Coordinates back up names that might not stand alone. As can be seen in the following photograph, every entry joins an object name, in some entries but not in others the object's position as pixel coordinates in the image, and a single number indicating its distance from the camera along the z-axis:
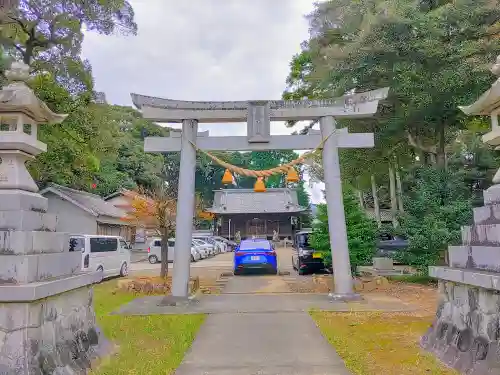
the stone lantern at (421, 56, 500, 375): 4.50
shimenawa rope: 10.39
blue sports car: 16.69
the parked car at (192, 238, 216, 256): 29.86
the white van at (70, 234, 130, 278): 14.45
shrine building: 39.78
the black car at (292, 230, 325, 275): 16.38
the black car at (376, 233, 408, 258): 20.89
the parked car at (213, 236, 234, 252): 38.47
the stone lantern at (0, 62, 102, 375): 4.03
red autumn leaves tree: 13.80
